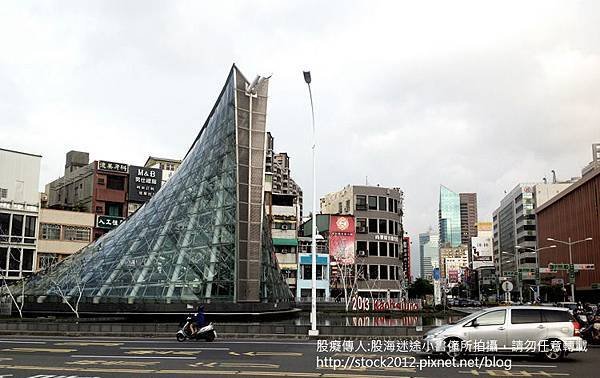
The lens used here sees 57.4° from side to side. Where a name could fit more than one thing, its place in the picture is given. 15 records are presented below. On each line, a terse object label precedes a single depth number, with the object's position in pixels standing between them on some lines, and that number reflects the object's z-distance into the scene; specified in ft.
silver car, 49.62
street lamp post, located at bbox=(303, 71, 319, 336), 73.72
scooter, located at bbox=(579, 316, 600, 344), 67.46
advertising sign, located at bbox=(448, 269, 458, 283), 544.21
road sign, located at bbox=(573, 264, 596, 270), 190.76
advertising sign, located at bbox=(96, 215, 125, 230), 242.78
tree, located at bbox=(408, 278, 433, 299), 381.81
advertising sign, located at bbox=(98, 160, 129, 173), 266.16
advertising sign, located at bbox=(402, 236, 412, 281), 500.49
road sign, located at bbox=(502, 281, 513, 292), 88.58
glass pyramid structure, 112.78
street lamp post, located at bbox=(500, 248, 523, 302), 371.88
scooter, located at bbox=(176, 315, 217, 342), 70.69
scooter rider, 71.16
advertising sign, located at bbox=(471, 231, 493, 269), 603.26
